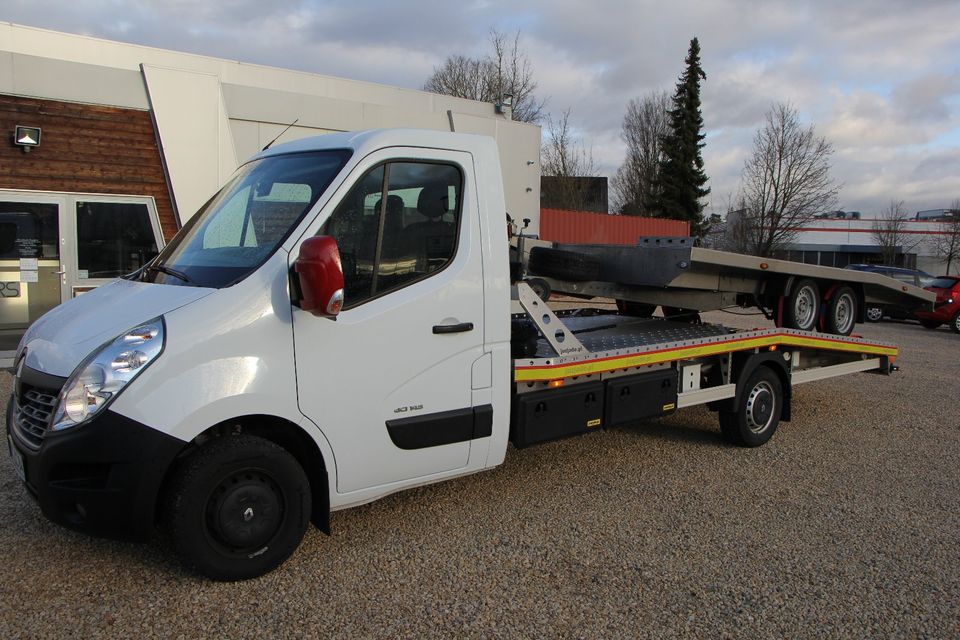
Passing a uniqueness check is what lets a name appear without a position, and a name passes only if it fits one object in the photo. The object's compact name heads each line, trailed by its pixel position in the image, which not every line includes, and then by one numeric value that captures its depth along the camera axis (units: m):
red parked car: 16.97
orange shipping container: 22.22
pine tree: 44.34
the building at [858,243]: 49.34
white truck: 3.15
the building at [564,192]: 36.91
